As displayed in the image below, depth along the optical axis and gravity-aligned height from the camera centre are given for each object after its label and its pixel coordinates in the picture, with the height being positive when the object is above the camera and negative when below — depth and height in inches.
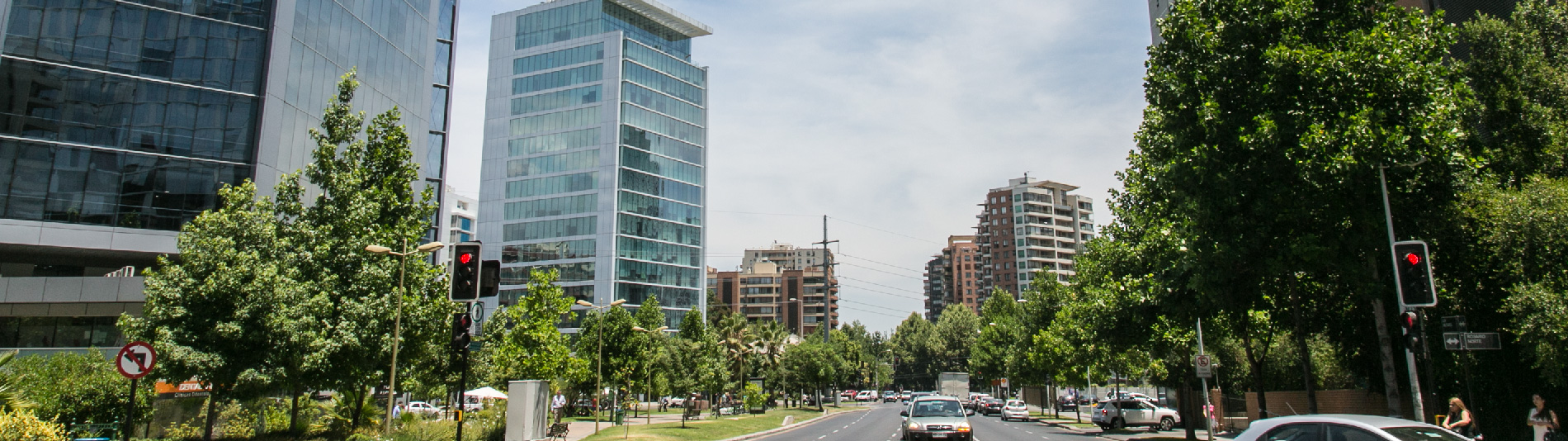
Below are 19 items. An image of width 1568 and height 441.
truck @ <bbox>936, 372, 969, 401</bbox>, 3122.5 -78.9
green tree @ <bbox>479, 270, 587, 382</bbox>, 1283.2 +35.2
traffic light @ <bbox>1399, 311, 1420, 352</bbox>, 563.8 +25.2
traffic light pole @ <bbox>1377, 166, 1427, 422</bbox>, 633.6 -14.8
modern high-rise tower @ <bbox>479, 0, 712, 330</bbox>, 3838.6 +1018.0
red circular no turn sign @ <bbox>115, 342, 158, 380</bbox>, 563.8 +1.3
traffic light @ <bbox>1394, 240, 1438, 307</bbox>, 564.7 +59.2
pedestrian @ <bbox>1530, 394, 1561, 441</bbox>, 574.9 -39.1
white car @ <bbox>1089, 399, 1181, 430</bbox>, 1489.9 -93.7
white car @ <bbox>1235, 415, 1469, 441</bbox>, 366.9 -29.5
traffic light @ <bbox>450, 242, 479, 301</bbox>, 584.7 +64.6
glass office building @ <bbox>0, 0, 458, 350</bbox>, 1499.8 +450.3
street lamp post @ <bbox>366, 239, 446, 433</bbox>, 793.6 +38.7
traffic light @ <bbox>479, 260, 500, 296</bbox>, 603.8 +63.3
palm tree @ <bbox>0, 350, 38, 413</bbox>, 723.4 -29.9
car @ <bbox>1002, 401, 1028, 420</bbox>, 2103.8 -119.4
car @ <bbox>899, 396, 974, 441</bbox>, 831.1 -58.3
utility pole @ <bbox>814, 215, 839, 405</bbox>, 3508.9 +282.8
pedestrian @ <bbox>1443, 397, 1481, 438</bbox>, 573.9 -39.8
